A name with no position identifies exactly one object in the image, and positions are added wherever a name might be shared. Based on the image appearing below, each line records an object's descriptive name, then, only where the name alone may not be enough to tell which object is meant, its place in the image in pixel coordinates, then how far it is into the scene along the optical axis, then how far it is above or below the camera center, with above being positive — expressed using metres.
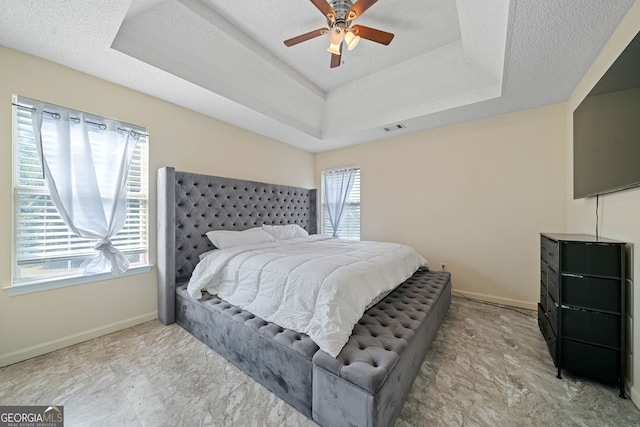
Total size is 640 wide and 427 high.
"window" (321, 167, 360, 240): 4.47 +0.27
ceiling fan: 1.88 +1.59
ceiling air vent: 3.43 +1.29
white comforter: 1.51 -0.57
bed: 1.24 -0.85
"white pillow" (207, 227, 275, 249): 2.94 -0.35
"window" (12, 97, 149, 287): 1.96 -0.14
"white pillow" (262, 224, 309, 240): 3.59 -0.32
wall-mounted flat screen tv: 1.39 +0.60
